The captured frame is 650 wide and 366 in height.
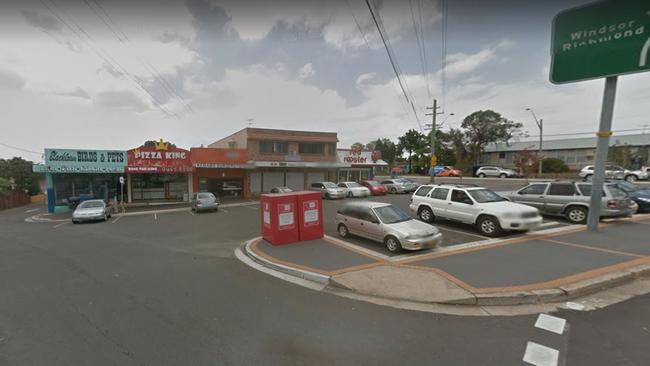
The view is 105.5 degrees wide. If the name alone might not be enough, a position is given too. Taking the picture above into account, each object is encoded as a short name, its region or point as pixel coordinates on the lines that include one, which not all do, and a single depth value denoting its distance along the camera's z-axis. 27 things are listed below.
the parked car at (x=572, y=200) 9.68
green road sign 7.37
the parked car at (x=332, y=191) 21.98
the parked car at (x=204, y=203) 17.09
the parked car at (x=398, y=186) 25.73
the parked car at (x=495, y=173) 34.31
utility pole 22.30
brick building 24.69
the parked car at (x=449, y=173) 37.71
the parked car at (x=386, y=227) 6.86
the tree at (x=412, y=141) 57.41
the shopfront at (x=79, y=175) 18.77
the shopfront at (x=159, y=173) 20.83
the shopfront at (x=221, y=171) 22.57
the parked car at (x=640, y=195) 12.04
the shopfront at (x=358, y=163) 29.00
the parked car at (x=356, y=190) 22.61
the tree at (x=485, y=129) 45.00
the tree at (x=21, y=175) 31.03
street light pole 30.75
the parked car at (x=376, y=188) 24.19
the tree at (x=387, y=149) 87.94
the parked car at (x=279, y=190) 22.17
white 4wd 8.20
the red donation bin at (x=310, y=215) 8.45
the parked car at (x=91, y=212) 14.24
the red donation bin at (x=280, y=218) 8.05
